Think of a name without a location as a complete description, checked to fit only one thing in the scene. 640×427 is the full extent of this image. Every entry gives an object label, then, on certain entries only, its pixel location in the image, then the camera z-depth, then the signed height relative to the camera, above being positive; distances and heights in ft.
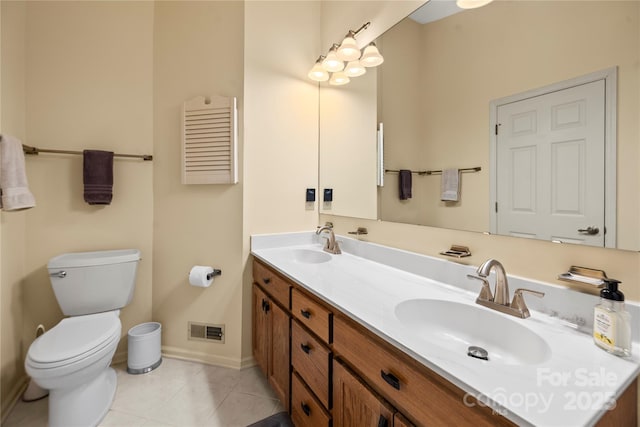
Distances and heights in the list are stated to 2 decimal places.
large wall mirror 2.52 +1.38
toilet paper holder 5.93 -1.37
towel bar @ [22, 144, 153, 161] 5.37 +1.22
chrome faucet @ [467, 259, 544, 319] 2.86 -0.92
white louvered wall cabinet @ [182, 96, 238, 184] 5.81 +1.52
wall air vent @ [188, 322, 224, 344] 6.17 -2.76
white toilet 4.08 -2.10
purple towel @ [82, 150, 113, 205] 5.68 +0.72
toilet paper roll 5.70 -1.37
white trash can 5.84 -3.05
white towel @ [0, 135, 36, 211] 4.23 +0.51
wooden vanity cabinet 2.02 -1.63
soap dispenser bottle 2.18 -0.89
